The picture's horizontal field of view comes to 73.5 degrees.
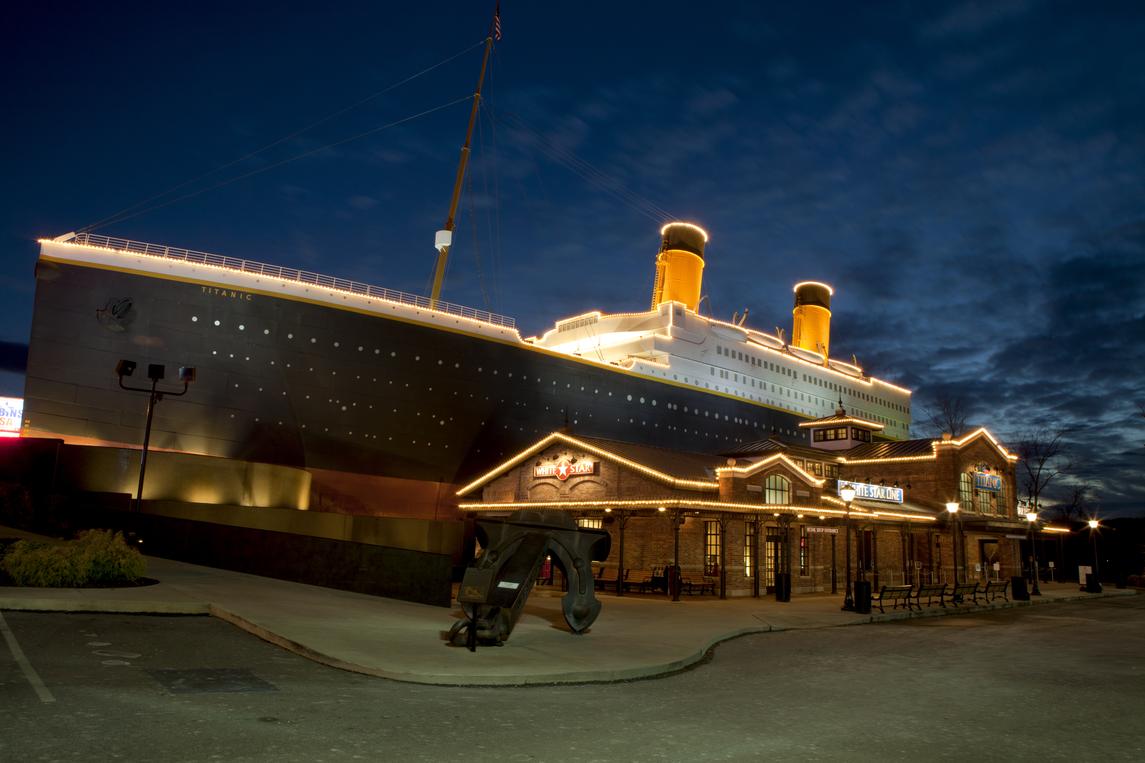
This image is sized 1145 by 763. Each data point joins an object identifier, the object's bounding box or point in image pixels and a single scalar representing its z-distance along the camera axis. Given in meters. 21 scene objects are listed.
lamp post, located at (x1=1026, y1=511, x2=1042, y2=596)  34.38
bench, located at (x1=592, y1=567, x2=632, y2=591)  27.62
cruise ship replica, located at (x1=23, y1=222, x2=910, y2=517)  26.56
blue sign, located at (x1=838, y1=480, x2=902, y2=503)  31.62
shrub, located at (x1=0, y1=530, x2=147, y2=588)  13.72
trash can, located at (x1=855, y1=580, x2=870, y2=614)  21.33
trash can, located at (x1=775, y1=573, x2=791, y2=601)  25.39
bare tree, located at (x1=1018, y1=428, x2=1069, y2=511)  71.56
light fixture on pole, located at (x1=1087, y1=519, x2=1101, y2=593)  35.59
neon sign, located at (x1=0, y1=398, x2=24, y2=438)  30.64
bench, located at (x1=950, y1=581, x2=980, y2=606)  25.38
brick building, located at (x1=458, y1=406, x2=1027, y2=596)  27.31
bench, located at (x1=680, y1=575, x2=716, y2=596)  26.20
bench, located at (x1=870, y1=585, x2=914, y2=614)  22.25
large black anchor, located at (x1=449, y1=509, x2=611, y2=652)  11.89
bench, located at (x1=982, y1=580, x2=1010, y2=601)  27.64
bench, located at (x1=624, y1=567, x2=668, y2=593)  26.45
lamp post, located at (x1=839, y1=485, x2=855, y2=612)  22.42
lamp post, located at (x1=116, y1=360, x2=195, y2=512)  23.84
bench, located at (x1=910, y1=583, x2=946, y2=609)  24.00
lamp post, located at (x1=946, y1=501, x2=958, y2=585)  29.53
